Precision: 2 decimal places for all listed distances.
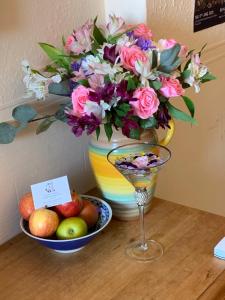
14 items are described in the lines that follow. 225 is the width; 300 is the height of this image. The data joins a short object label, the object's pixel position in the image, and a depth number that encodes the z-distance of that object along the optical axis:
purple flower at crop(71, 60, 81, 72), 1.15
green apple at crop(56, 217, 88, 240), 1.13
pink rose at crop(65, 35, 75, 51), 1.17
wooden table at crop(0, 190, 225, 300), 1.03
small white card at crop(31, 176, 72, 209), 1.18
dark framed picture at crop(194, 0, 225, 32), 1.67
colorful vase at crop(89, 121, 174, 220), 1.21
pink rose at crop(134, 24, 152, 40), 1.18
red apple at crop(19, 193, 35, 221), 1.18
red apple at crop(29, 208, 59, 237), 1.12
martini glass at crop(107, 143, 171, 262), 1.08
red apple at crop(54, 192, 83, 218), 1.18
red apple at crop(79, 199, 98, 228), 1.20
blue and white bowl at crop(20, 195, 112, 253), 1.11
